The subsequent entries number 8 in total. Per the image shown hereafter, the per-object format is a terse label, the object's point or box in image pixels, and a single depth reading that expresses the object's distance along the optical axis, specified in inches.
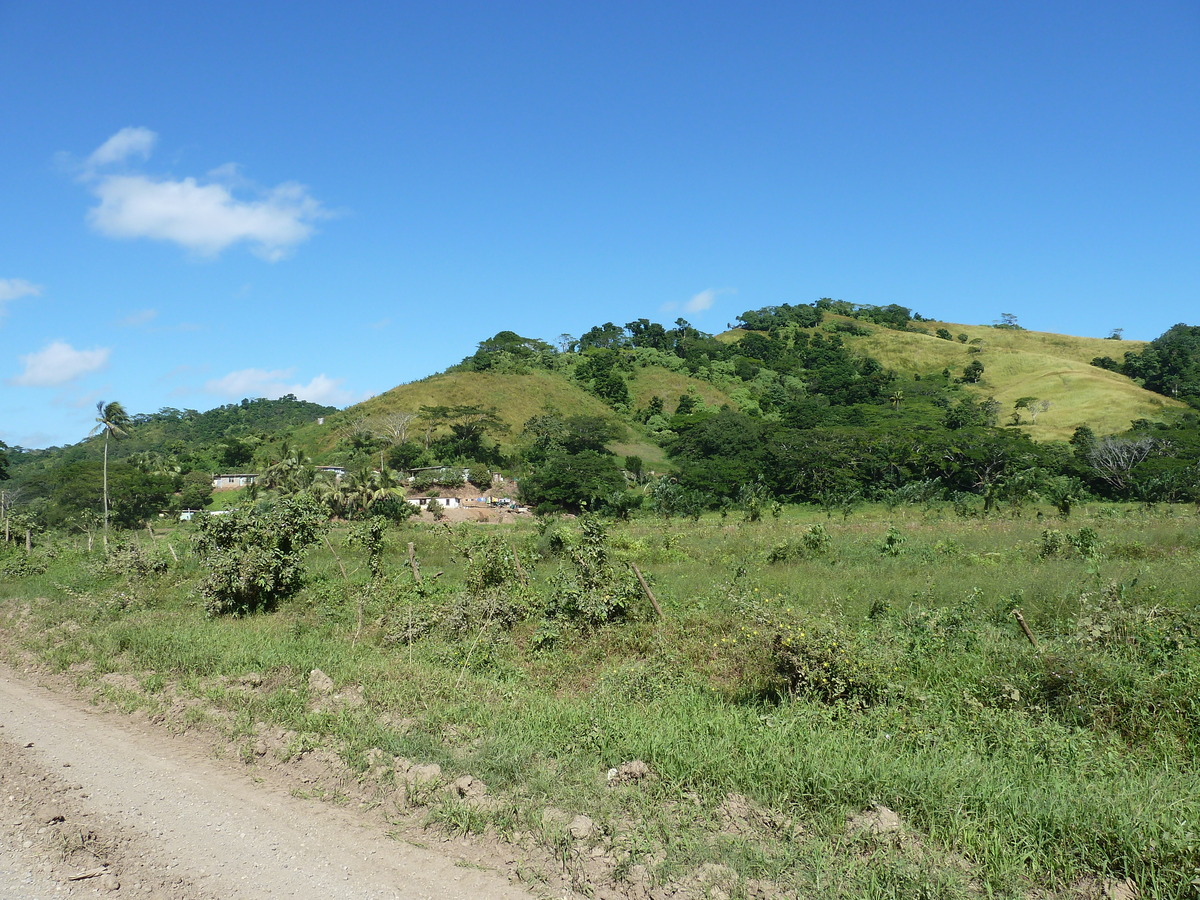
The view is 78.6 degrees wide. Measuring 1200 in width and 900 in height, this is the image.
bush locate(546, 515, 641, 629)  419.8
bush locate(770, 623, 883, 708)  278.2
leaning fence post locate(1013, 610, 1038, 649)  292.1
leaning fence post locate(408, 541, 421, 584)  540.1
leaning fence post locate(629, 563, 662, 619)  414.0
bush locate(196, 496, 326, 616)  532.1
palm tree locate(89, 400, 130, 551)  1494.0
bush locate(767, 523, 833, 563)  735.7
